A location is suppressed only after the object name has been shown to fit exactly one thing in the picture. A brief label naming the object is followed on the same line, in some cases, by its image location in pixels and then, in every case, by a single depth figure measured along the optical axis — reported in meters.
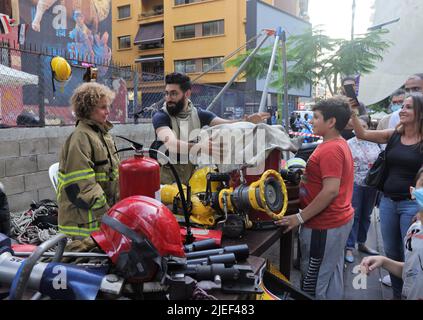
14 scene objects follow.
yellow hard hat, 5.21
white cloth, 2.00
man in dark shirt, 2.45
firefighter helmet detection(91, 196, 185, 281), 1.10
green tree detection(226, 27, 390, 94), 7.03
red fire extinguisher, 1.76
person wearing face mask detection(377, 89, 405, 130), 3.48
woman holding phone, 2.53
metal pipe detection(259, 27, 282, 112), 4.40
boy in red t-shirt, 2.17
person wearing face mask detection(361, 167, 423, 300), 1.67
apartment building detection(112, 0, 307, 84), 24.84
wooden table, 1.79
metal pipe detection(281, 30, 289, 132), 4.52
